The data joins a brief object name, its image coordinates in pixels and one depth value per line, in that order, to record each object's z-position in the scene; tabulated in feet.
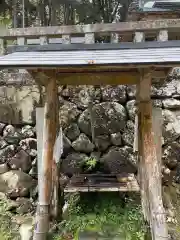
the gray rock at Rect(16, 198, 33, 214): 18.13
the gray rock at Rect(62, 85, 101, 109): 19.72
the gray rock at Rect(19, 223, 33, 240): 15.67
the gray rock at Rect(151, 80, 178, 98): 19.67
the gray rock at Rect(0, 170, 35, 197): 18.65
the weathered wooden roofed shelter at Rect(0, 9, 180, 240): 11.81
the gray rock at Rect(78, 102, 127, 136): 19.38
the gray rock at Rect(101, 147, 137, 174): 18.89
